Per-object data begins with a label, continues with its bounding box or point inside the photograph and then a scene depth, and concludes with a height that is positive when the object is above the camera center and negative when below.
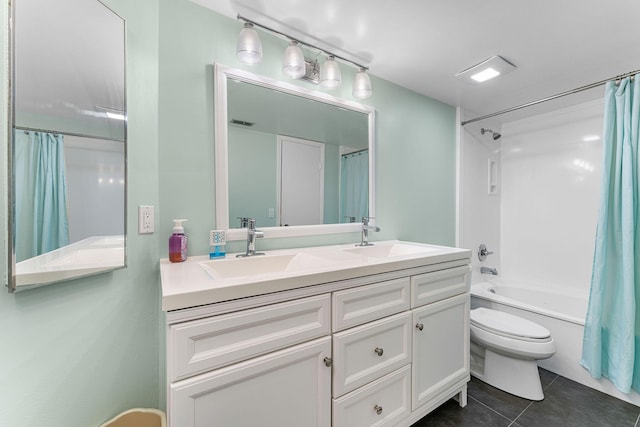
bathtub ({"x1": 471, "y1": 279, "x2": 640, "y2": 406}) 1.77 -0.86
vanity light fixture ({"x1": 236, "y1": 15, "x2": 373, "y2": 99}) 1.24 +0.82
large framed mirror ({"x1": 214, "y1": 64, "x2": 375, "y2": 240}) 1.31 +0.32
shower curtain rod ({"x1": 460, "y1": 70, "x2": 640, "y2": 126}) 1.61 +0.84
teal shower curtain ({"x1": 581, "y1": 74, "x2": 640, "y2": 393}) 1.58 -0.29
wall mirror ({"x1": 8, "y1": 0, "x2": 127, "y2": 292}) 0.72 +0.22
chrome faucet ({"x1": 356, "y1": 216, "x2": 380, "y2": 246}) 1.74 -0.13
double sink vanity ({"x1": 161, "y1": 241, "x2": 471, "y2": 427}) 0.75 -0.48
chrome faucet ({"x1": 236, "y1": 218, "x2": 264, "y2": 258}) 1.29 -0.14
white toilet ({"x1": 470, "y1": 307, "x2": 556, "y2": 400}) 1.60 -0.90
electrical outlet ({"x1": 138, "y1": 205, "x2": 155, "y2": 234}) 1.09 -0.04
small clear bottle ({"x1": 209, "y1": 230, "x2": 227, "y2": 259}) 1.22 -0.16
